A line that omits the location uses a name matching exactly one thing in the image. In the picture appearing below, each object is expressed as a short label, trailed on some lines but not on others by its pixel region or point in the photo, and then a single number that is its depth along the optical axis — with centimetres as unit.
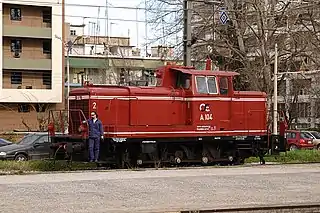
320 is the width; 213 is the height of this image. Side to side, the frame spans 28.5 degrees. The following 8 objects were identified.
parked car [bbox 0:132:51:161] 2875
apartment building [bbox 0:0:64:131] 6397
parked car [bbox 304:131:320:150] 4890
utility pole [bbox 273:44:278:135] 3542
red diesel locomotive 2312
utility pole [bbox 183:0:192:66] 3034
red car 4716
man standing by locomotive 2194
